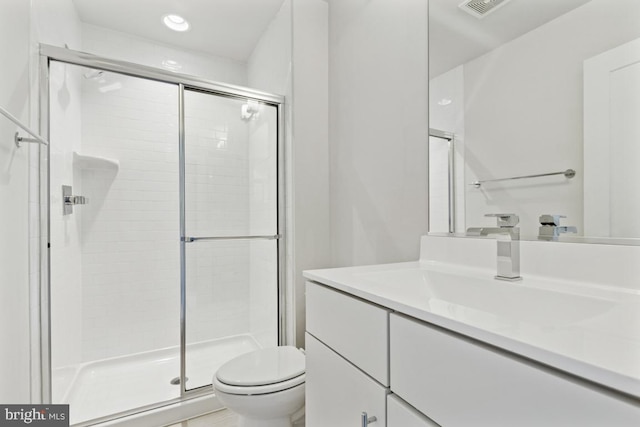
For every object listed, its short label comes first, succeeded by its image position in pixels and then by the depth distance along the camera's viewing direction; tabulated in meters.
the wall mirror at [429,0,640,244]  0.71
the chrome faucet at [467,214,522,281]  0.81
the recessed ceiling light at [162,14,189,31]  2.04
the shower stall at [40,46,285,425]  1.55
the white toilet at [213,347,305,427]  1.16
